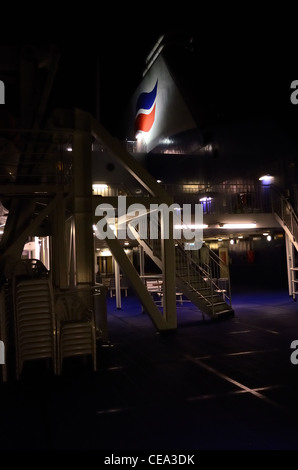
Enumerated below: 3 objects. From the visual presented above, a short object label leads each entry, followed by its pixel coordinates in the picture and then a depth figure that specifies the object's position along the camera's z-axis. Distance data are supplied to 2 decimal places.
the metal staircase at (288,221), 17.20
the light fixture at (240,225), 16.64
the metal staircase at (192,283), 12.77
